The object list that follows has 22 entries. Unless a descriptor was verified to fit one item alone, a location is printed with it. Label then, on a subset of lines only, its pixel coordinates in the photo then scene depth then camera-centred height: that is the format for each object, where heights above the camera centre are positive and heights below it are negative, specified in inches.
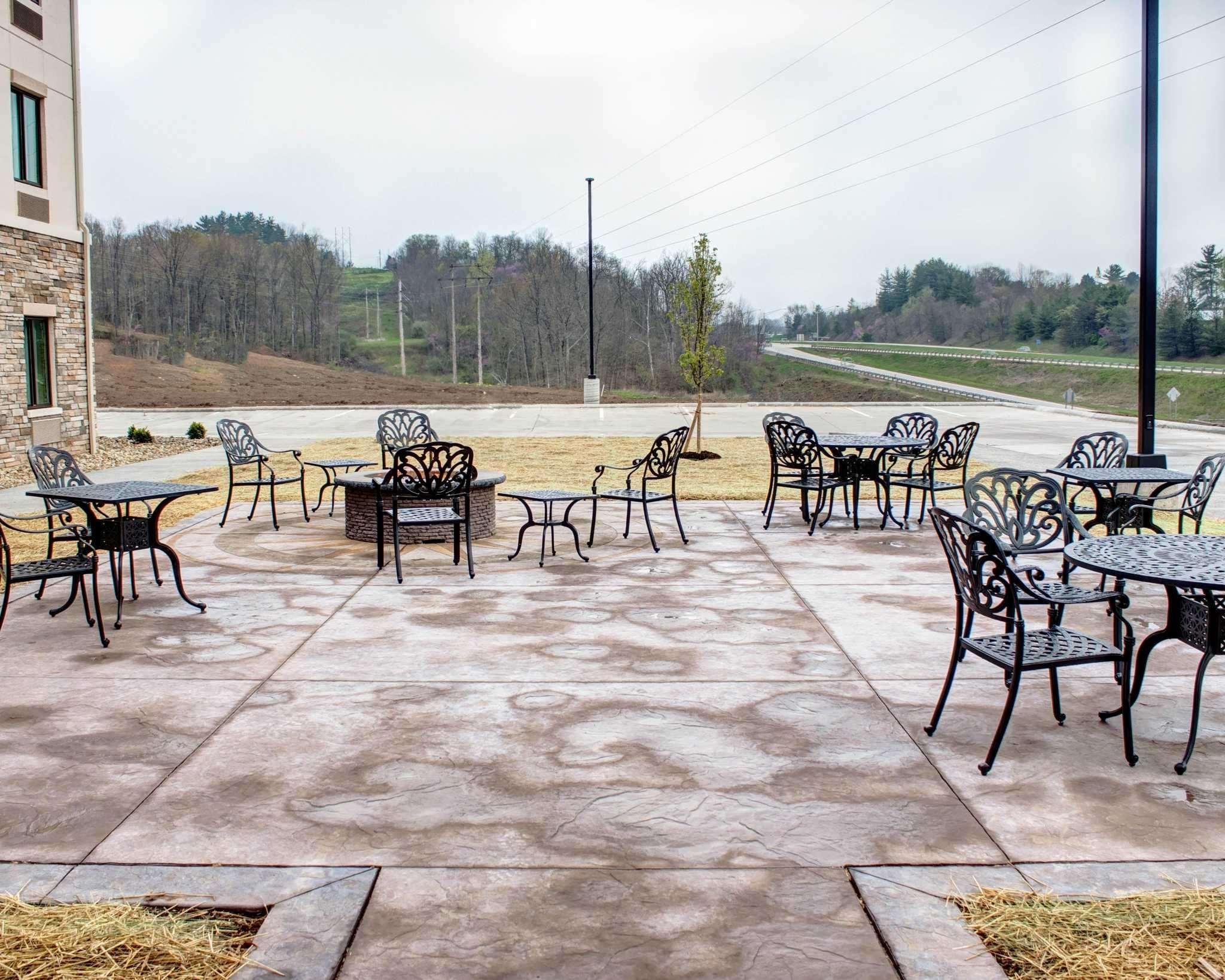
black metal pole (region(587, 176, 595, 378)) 1343.5 +158.6
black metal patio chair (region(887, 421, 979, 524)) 371.9 -15.3
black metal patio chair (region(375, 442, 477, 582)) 290.7 -18.7
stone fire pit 339.0 -29.8
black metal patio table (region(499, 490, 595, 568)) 309.6 -23.8
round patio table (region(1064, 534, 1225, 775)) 144.1 -21.9
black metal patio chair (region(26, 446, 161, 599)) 255.8 -12.5
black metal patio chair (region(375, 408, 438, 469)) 430.3 -5.1
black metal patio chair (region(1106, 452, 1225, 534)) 236.7 -21.5
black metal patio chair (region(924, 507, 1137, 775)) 148.6 -33.9
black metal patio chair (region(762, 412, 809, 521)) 384.2 -22.1
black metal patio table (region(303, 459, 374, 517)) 389.7 -16.6
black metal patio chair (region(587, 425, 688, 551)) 325.7 -16.7
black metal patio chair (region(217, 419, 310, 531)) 381.7 -11.7
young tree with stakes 697.6 +70.5
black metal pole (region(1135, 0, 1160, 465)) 372.5 +66.4
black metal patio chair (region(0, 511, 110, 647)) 211.6 -30.3
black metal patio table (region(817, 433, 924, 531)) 369.7 -14.8
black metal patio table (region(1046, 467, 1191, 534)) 287.1 -17.8
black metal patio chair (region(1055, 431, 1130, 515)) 332.2 -12.9
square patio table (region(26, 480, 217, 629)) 238.1 -23.2
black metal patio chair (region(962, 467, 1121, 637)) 202.2 -19.4
